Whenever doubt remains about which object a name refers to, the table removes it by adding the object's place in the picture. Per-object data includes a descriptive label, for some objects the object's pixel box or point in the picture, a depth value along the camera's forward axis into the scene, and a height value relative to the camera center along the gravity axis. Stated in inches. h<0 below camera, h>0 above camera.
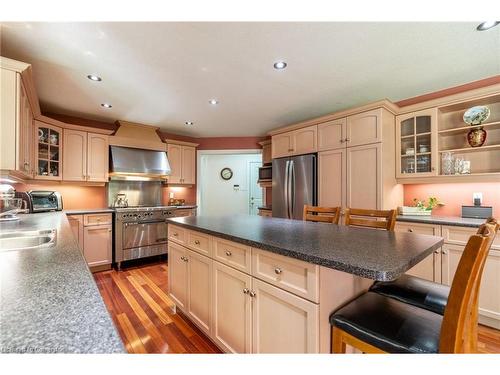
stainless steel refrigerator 128.5 +1.9
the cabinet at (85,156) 130.3 +19.2
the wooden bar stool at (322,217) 80.3 -10.3
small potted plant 103.9 -9.3
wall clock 237.1 +14.9
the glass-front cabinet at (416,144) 101.3 +20.5
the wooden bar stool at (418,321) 29.1 -21.2
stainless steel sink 56.3 -12.4
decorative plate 93.3 +30.3
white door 234.7 -2.9
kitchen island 39.0 -18.1
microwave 161.5 +11.1
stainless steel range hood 144.5 +16.3
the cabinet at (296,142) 129.5 +28.0
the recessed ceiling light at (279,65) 81.3 +44.8
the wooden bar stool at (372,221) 67.9 -10.1
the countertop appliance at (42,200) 109.6 -5.8
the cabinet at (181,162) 173.0 +20.9
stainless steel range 134.8 -27.0
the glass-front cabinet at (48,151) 117.9 +20.3
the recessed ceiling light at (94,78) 90.7 +44.7
